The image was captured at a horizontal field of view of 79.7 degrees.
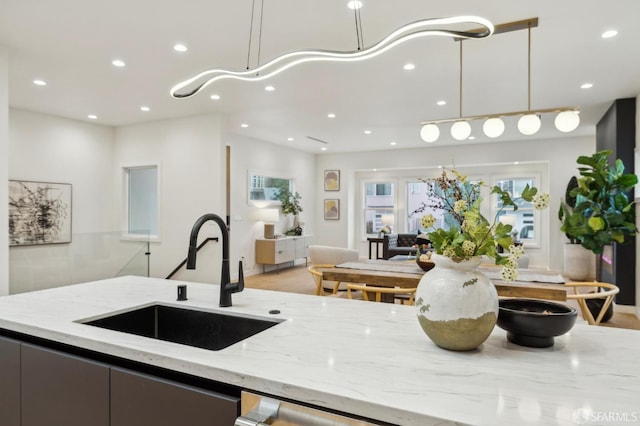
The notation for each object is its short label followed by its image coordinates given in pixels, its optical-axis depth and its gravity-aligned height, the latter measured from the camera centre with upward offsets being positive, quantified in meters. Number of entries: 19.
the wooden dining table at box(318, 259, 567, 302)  2.88 -0.55
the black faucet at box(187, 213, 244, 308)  1.60 -0.28
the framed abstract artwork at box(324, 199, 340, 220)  9.95 +0.09
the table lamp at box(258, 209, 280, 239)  7.77 -0.12
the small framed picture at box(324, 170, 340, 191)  9.96 +0.85
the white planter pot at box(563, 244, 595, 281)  7.25 -0.92
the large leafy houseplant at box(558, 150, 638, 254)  4.39 +0.11
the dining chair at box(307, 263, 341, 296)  3.09 -0.54
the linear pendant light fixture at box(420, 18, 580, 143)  2.98 +0.81
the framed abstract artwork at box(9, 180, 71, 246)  5.36 -0.06
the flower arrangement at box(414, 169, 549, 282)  1.10 -0.07
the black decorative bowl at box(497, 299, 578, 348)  1.10 -0.32
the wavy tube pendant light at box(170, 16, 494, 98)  1.47 +0.73
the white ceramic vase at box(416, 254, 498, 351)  1.06 -0.26
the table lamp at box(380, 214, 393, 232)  9.55 -0.17
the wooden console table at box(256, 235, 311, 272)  7.60 -0.79
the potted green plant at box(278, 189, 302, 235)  8.66 +0.16
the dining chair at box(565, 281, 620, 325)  2.33 -0.54
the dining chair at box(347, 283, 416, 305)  2.58 -0.54
